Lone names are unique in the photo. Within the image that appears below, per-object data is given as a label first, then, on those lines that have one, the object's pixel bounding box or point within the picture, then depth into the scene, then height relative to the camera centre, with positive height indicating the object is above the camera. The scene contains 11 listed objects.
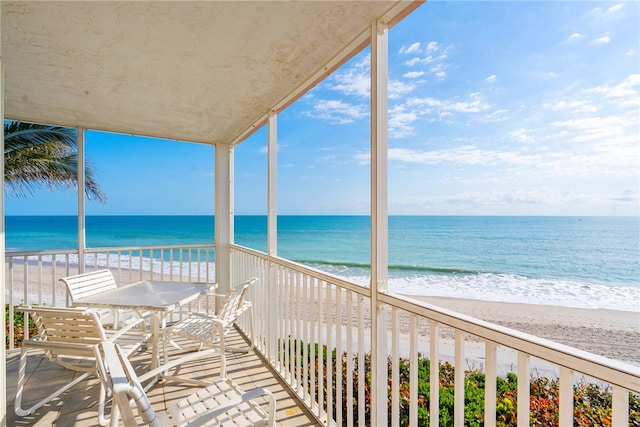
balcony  0.84 -0.72
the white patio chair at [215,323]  2.44 -0.89
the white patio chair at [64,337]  2.02 -0.82
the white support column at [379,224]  1.60 -0.07
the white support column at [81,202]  3.57 +0.12
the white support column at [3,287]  1.56 -0.37
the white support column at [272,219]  2.97 -0.08
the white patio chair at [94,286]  2.66 -0.67
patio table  2.38 -0.71
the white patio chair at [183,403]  0.99 -0.85
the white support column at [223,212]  4.38 -0.01
